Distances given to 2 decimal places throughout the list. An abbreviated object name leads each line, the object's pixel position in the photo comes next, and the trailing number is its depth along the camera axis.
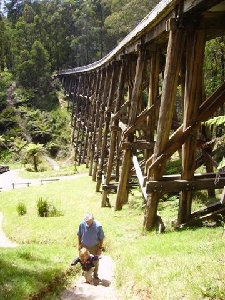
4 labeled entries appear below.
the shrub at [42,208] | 14.48
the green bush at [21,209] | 15.45
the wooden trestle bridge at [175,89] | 8.41
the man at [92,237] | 7.77
